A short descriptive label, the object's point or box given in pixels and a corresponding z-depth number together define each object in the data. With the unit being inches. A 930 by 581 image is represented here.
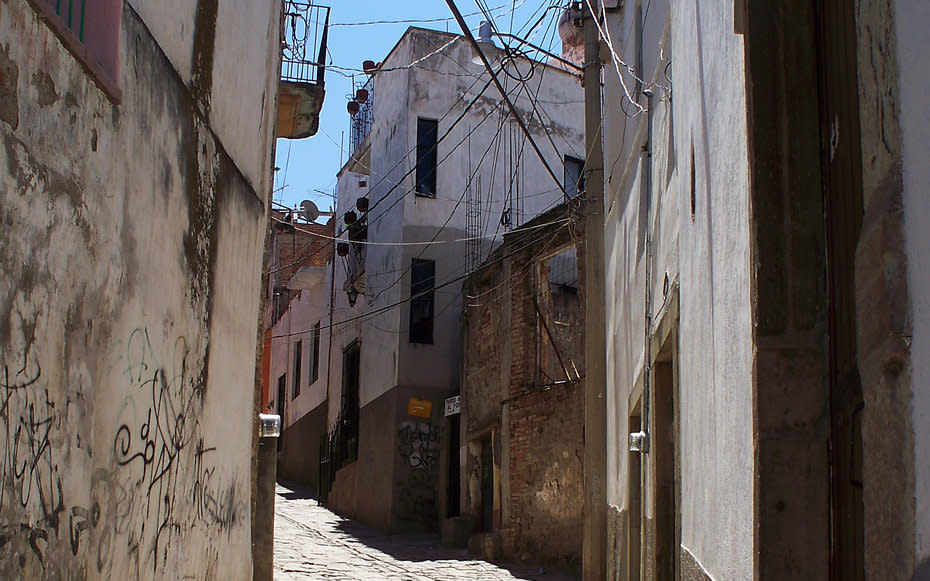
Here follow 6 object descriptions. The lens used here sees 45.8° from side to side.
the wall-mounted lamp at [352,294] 1001.5
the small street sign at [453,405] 809.5
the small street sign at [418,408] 860.6
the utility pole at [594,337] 434.6
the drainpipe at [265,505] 394.0
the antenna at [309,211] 931.3
